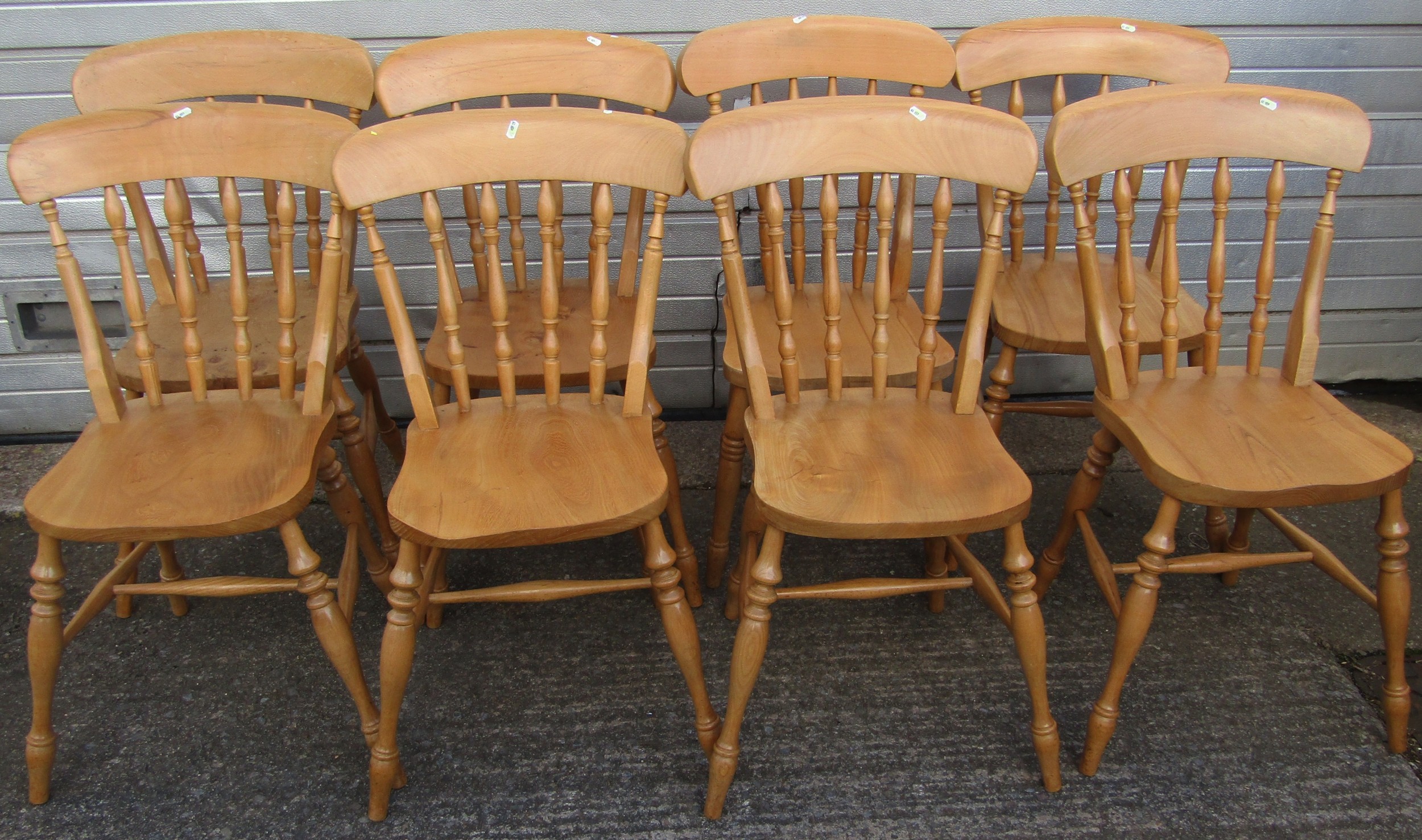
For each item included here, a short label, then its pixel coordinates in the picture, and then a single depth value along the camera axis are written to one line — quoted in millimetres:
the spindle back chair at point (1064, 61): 2311
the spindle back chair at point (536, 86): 2158
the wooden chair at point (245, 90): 2189
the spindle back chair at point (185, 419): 1679
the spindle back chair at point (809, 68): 2211
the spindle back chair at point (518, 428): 1649
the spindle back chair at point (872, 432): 1648
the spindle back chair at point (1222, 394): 1725
